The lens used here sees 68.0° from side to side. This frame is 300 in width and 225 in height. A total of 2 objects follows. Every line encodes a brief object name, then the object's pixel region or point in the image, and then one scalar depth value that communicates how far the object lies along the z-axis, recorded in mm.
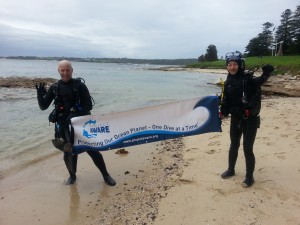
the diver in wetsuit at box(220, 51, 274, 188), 3476
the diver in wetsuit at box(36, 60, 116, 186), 3848
